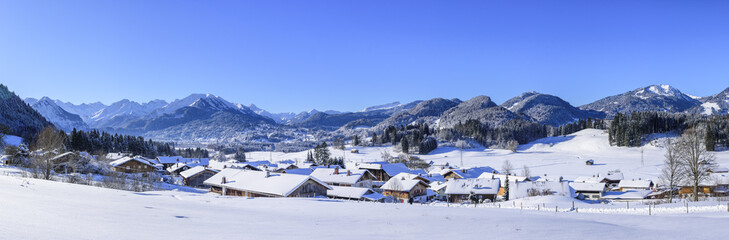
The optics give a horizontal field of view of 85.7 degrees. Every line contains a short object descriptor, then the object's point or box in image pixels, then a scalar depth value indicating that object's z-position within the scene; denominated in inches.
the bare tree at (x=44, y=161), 1738.8
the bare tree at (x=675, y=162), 1926.4
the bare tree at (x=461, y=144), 7278.5
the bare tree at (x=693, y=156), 1725.6
